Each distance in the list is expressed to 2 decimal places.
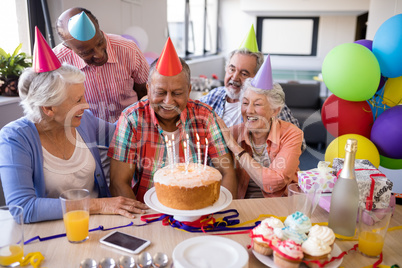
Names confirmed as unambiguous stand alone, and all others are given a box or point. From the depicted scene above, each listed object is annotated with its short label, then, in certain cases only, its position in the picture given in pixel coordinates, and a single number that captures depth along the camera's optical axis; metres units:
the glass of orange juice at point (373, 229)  1.10
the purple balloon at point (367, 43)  2.13
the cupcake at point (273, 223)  1.10
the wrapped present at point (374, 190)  1.35
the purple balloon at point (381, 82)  2.12
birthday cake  1.23
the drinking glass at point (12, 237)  1.04
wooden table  1.10
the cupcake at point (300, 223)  1.07
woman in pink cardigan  1.79
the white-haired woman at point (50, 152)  1.34
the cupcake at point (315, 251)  1.00
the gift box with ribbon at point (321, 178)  1.38
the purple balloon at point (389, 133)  1.92
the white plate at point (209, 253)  0.98
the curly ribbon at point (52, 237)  1.19
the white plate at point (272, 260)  1.03
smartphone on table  1.13
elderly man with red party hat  1.66
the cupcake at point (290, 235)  1.04
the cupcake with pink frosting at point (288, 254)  0.99
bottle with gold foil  1.19
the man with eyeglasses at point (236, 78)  2.47
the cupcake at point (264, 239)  1.05
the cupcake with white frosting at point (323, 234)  1.04
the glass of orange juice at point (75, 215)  1.17
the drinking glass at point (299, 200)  1.26
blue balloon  1.90
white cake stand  1.21
